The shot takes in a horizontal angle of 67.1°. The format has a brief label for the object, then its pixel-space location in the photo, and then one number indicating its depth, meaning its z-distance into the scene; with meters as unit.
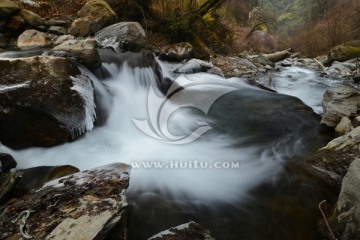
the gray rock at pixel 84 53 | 4.99
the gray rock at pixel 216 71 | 7.79
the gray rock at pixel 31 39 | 7.03
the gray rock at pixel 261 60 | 10.72
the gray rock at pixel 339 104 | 4.35
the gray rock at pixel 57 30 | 7.87
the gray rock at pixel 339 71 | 8.95
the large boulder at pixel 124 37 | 7.15
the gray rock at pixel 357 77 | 8.01
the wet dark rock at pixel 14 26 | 7.45
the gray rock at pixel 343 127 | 3.94
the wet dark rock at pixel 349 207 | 1.98
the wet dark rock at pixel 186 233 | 2.11
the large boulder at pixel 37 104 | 3.43
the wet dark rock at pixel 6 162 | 3.03
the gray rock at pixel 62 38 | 7.21
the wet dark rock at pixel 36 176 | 2.75
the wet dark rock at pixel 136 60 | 6.11
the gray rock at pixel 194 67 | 7.53
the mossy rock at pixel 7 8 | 7.33
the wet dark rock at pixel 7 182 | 2.50
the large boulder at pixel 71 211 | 1.88
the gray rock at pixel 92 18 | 7.87
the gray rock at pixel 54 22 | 8.09
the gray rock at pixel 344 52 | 10.40
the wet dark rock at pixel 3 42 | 6.62
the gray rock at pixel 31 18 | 7.75
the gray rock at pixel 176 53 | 7.97
